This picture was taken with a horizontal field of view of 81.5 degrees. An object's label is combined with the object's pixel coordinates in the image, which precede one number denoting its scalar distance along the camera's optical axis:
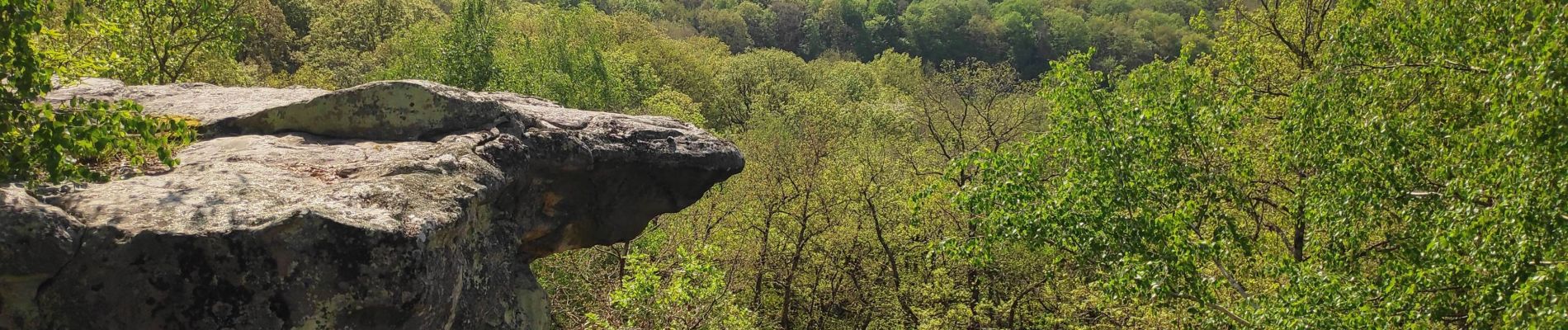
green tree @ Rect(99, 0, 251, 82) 16.41
